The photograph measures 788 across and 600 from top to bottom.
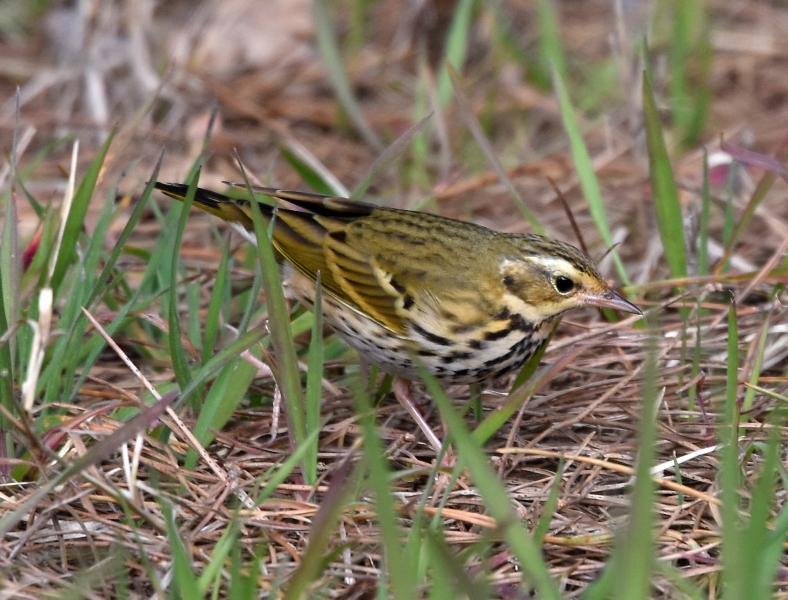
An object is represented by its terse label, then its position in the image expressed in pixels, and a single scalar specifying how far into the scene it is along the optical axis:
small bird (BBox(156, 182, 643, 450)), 6.50
